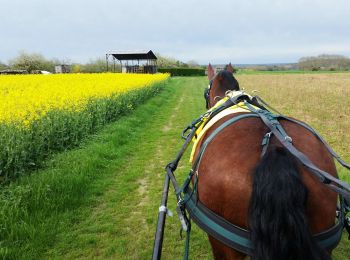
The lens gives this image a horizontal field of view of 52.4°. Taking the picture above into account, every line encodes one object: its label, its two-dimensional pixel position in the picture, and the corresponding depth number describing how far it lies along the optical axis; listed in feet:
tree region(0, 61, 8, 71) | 187.15
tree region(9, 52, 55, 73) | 191.11
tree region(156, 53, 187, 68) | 261.56
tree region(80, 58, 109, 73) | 182.79
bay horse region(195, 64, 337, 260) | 5.81
